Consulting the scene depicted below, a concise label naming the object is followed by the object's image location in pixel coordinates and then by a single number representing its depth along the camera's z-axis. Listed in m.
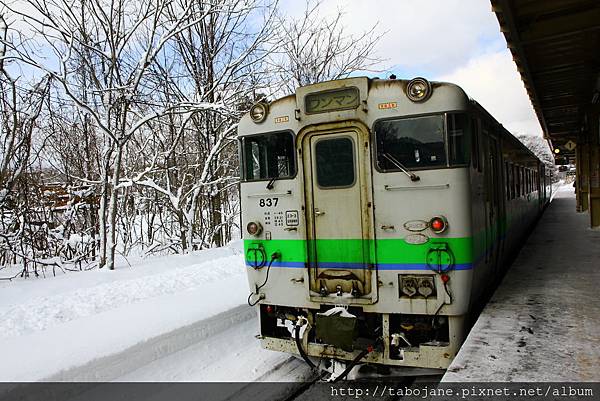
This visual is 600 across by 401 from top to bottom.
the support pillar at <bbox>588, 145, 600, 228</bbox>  13.23
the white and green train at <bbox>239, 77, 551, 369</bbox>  4.40
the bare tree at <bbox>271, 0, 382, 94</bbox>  16.47
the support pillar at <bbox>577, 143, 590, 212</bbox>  16.10
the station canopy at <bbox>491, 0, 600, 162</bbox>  6.32
